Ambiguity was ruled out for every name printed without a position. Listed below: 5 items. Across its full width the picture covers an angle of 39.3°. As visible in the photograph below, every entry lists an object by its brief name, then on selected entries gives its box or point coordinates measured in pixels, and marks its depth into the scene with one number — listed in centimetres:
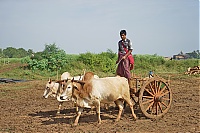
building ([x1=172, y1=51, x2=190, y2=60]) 7150
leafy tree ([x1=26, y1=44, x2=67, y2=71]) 2970
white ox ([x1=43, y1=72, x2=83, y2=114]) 978
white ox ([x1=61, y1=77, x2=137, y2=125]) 784
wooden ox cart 841
